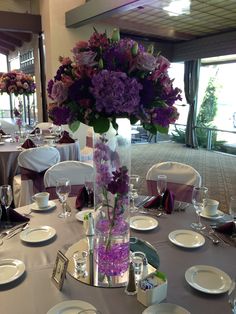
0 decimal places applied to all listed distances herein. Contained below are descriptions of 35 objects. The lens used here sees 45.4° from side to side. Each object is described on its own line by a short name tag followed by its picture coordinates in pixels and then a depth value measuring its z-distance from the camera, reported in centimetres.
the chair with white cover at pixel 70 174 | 215
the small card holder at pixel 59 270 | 103
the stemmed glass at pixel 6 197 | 153
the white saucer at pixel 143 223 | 149
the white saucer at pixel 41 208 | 171
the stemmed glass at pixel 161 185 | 172
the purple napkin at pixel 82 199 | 174
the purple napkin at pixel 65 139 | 377
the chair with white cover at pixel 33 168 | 295
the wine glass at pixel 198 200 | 150
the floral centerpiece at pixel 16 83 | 490
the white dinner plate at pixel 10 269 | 106
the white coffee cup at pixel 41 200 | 173
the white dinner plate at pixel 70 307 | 90
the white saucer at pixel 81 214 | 159
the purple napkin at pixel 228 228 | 142
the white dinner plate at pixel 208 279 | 101
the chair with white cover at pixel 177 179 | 215
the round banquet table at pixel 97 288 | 94
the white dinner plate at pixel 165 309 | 89
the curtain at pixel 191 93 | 798
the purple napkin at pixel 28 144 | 346
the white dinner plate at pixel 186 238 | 132
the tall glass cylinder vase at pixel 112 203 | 110
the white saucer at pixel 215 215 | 162
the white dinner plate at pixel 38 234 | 136
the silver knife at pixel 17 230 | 140
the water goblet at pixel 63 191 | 160
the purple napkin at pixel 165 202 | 168
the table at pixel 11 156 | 332
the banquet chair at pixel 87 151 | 424
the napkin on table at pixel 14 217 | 154
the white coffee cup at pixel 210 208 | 164
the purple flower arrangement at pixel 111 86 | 98
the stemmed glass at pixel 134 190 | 175
